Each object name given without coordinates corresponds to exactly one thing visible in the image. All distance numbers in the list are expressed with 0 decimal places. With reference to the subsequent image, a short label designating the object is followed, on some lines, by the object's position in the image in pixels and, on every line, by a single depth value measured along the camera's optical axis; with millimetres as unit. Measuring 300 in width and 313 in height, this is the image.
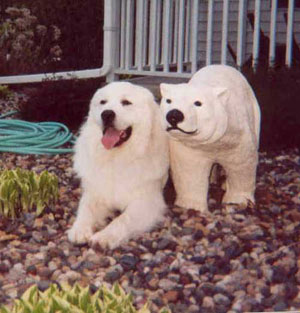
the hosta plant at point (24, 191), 1824
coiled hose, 2072
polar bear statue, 1723
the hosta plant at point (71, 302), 1156
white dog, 1729
